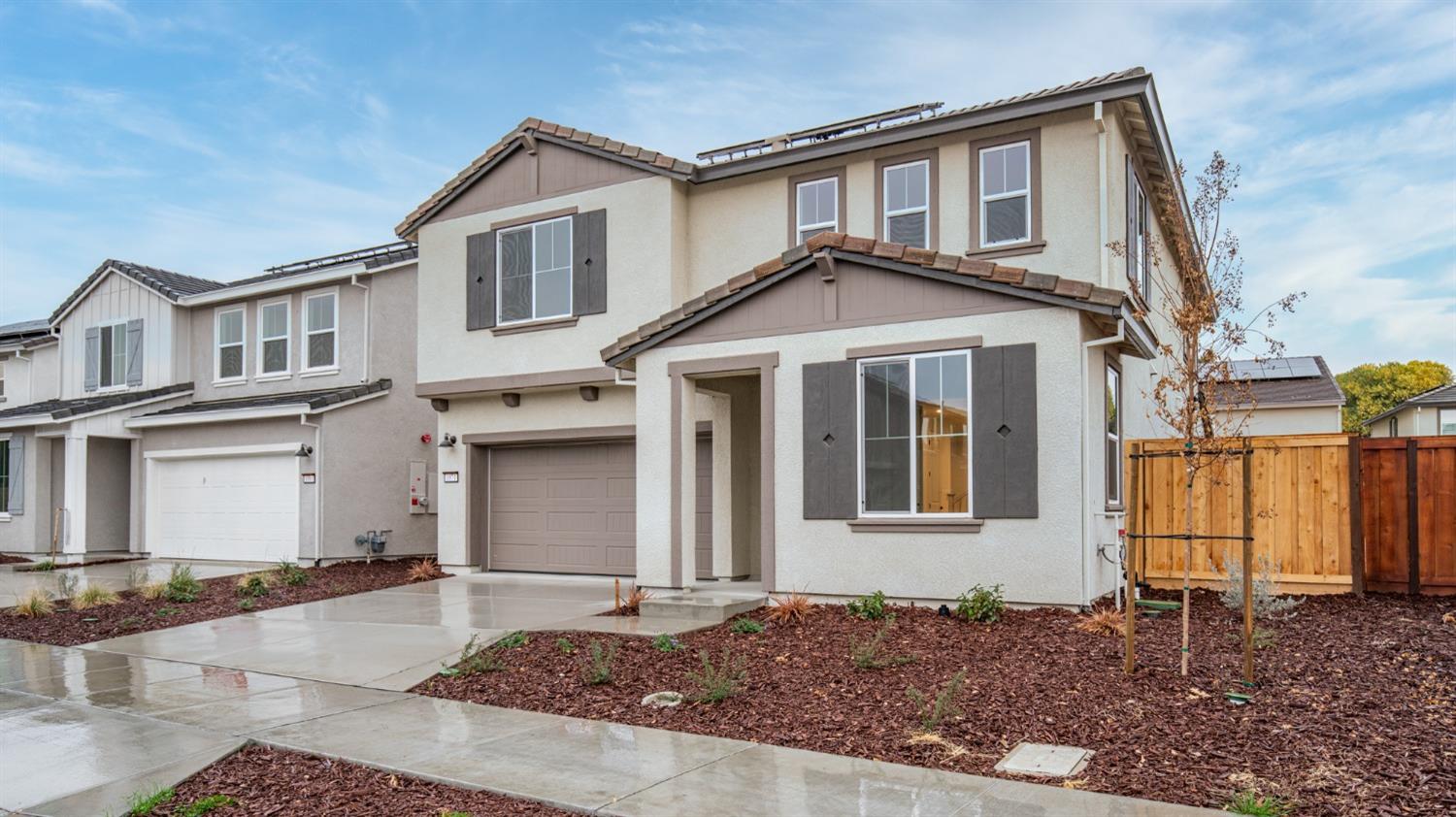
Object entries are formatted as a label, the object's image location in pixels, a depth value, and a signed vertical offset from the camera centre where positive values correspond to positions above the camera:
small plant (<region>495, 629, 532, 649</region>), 9.88 -1.74
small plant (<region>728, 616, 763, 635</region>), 10.21 -1.67
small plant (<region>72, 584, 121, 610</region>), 13.63 -1.80
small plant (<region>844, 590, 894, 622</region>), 10.57 -1.54
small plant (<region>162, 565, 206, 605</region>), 14.26 -1.76
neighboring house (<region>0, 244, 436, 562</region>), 18.73 +0.76
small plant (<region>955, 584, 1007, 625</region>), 10.07 -1.46
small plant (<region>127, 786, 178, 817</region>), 5.61 -1.86
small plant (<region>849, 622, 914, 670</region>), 8.22 -1.60
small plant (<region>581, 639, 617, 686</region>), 8.27 -1.68
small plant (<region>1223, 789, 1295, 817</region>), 4.89 -1.67
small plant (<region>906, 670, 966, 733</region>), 6.57 -1.63
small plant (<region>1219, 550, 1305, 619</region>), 9.64 -1.34
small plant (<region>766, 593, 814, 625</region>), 10.59 -1.58
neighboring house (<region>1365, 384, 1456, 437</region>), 32.22 +1.30
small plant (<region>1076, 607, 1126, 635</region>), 9.27 -1.51
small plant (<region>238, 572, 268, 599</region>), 14.55 -1.76
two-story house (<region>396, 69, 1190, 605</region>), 10.65 +1.32
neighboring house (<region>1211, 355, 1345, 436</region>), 21.69 +1.10
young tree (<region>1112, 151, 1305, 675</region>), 7.95 +1.11
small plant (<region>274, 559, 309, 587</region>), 15.47 -1.72
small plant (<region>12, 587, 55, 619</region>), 13.22 -1.83
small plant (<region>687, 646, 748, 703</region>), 7.50 -1.64
